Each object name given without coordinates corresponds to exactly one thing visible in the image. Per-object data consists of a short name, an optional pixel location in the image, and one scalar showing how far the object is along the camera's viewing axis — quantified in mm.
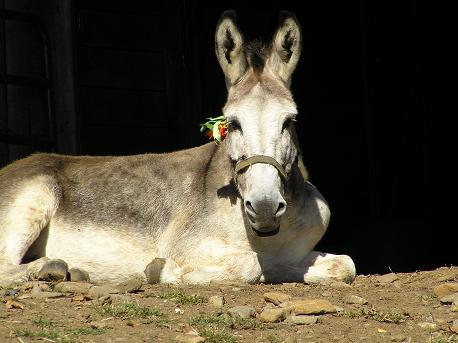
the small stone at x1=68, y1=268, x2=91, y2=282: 13500
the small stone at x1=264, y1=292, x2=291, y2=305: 11847
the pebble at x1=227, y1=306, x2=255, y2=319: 11076
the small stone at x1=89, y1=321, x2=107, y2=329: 10281
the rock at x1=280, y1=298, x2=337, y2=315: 11352
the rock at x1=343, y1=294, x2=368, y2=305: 12094
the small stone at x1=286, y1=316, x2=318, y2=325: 10977
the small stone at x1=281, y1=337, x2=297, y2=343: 10016
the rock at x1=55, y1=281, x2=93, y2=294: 12312
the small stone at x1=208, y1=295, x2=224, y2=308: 11656
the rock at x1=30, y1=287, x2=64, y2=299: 11828
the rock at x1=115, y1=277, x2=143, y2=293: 12469
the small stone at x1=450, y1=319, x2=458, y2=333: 10689
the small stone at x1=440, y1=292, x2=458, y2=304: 12087
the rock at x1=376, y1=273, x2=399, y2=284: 14894
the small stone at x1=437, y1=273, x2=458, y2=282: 14109
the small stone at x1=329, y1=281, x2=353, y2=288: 13703
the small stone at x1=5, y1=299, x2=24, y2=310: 11055
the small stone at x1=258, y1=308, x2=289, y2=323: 11000
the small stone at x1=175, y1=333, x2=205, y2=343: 9805
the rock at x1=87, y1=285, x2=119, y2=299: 11930
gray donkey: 13578
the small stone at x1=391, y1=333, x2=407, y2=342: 10359
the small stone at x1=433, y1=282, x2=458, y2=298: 12687
